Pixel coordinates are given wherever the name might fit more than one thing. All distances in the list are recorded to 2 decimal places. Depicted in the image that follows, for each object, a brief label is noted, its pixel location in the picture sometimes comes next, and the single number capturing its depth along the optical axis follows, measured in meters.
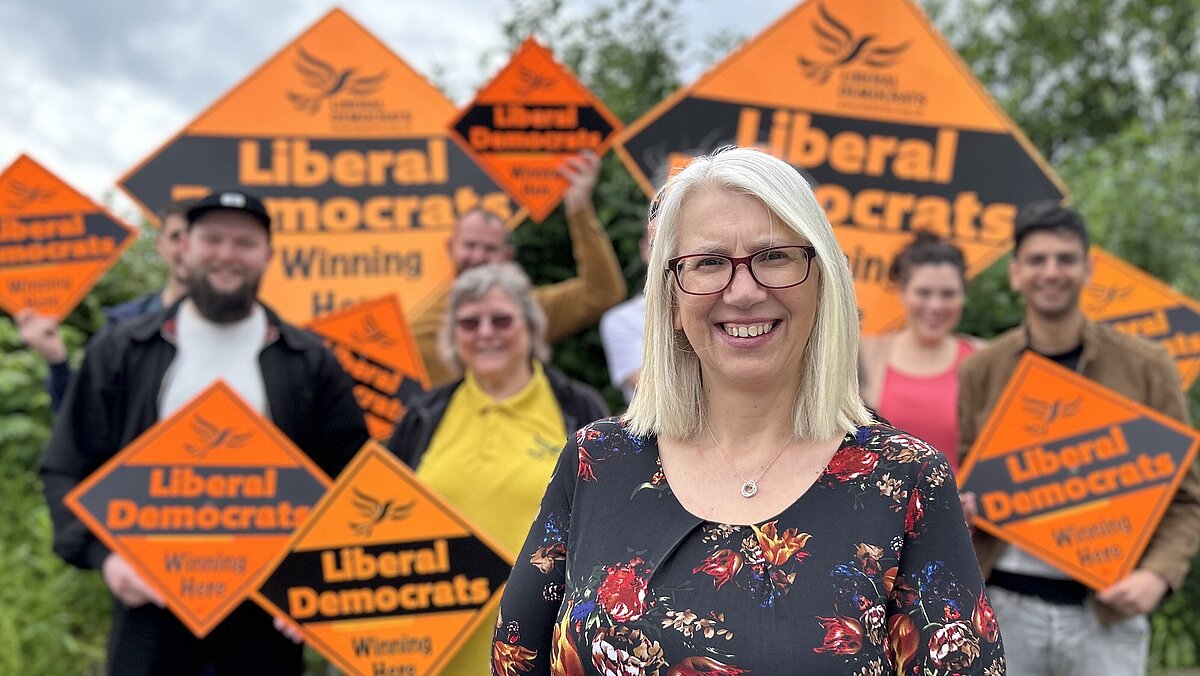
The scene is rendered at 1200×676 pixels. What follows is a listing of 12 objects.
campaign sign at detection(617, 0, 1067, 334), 4.64
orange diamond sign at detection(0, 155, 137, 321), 4.36
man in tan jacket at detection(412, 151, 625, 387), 4.63
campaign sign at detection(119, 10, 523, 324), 4.96
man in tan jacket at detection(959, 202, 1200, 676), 3.40
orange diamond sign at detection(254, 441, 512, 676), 3.11
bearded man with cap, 3.47
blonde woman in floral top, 1.63
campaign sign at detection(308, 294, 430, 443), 4.37
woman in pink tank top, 3.80
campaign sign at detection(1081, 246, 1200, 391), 4.32
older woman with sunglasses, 3.30
